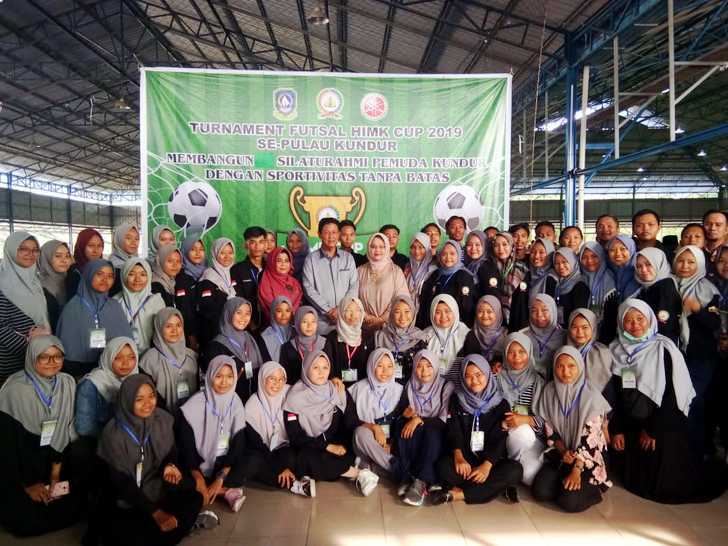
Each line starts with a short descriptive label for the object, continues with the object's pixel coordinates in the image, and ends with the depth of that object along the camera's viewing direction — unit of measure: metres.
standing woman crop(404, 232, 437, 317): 3.99
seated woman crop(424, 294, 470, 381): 3.34
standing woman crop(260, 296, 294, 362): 3.38
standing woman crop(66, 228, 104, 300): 3.44
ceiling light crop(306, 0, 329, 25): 6.74
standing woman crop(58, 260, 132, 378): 2.97
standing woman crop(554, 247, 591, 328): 3.47
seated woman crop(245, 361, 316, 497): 2.88
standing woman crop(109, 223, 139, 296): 3.65
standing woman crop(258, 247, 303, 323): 3.71
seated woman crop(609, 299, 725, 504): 2.81
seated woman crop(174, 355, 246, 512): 2.78
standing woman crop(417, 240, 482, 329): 3.71
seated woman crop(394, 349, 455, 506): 2.88
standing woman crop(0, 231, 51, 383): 2.92
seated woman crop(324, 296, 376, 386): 3.38
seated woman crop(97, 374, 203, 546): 2.37
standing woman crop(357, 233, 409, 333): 3.81
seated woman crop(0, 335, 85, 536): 2.47
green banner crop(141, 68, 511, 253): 4.79
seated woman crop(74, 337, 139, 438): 2.70
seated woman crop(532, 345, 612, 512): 2.74
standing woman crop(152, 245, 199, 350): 3.55
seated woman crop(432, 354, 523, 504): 2.80
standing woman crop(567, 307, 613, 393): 2.99
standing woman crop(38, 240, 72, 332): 3.21
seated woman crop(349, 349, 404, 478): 3.02
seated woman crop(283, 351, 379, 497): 2.97
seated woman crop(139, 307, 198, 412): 3.04
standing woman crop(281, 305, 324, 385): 3.31
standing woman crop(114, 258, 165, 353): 3.17
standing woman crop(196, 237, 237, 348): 3.62
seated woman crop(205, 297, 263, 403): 3.21
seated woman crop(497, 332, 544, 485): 2.93
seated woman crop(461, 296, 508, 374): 3.33
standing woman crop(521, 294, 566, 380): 3.18
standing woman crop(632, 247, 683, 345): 3.05
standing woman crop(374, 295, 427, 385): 3.29
